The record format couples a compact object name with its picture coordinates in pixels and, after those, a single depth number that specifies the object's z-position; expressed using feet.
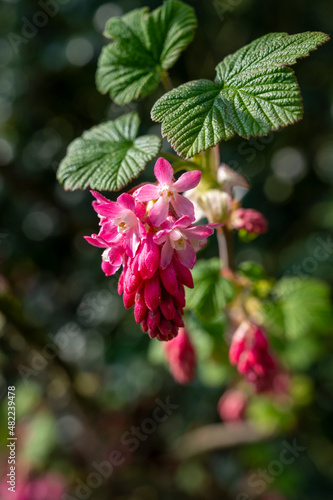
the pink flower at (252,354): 0.94
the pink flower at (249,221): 0.87
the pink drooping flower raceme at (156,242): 0.70
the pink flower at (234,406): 1.49
